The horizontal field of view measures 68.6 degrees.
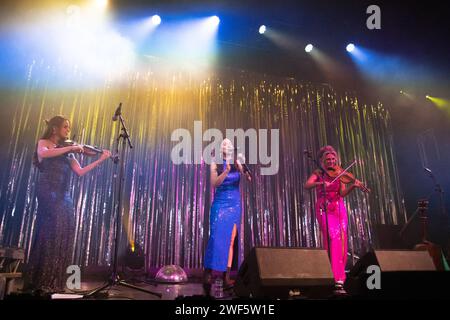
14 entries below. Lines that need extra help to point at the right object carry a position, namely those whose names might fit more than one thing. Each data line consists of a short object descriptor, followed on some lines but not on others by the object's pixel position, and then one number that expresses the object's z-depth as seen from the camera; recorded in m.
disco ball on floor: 4.46
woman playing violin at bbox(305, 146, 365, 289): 3.77
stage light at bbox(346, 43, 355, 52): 6.22
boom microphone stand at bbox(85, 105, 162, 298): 2.89
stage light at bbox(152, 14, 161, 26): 5.63
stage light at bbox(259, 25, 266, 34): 5.86
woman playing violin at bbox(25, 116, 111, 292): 3.37
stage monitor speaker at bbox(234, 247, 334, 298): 2.40
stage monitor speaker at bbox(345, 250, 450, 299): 2.03
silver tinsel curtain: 5.13
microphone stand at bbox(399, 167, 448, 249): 5.60
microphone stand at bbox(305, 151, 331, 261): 3.59
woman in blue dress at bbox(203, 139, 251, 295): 3.57
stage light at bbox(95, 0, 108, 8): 5.18
